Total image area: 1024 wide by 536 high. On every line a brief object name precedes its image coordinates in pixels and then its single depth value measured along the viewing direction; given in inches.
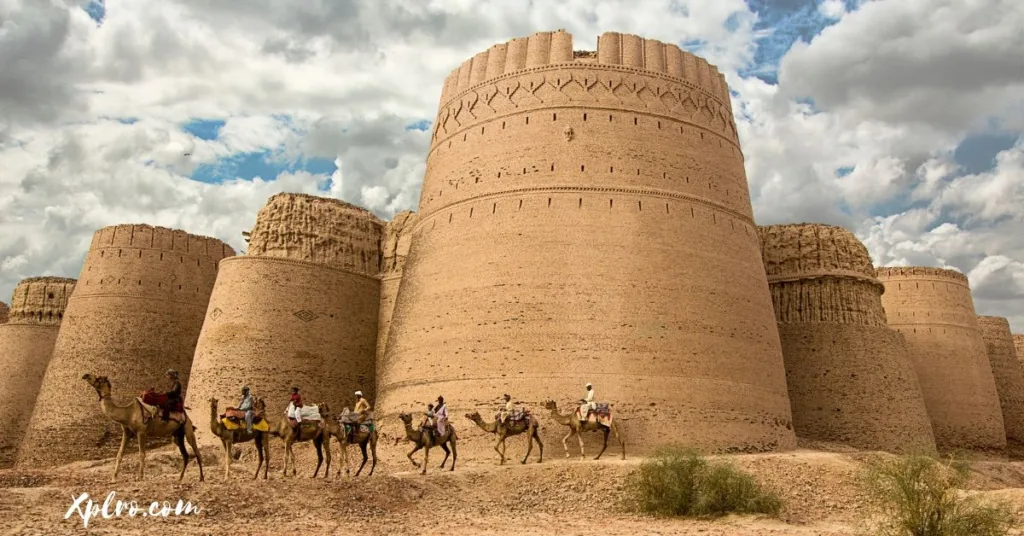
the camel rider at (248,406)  453.1
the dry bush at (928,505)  334.0
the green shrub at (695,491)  419.8
